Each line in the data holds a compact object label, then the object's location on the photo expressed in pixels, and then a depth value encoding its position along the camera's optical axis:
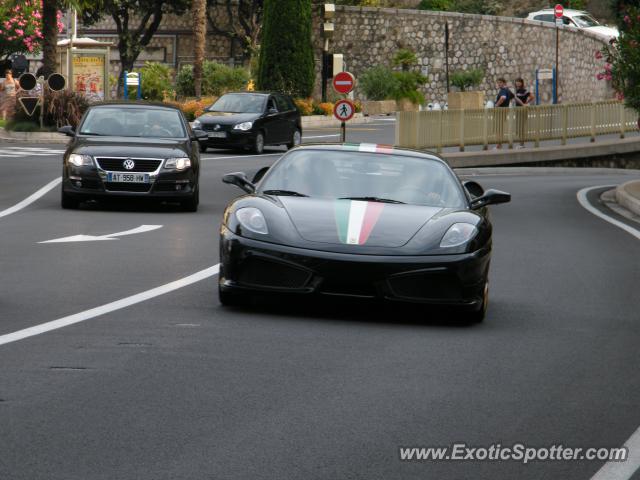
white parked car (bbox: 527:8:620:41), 78.94
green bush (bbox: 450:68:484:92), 78.56
